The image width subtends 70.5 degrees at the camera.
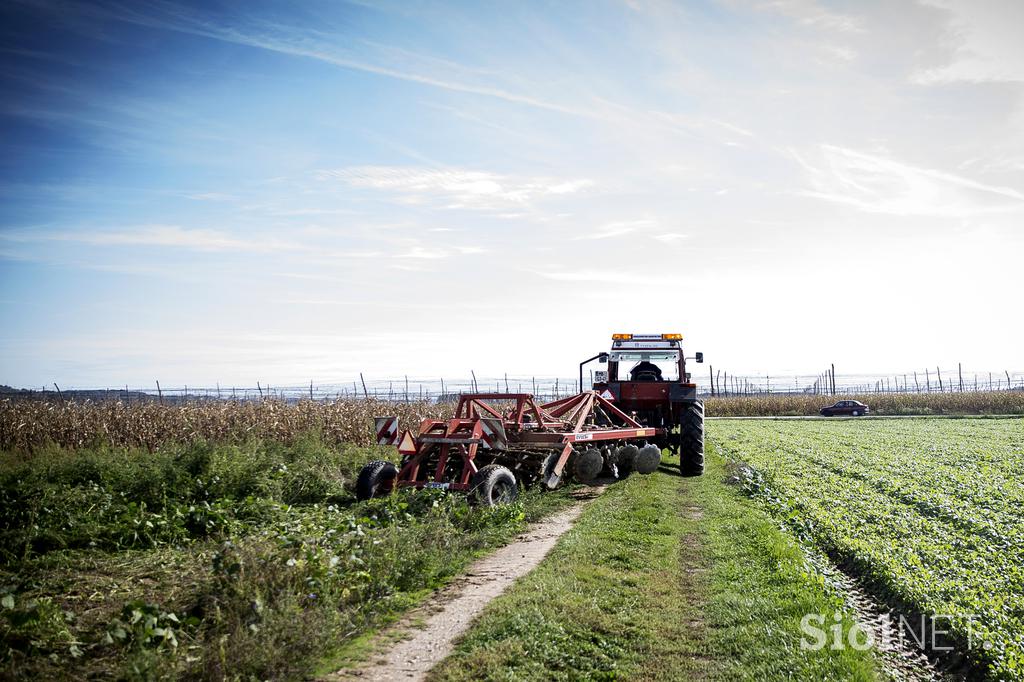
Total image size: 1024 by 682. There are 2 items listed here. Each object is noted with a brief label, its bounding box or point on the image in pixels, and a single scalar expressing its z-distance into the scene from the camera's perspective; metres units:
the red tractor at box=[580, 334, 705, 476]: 14.30
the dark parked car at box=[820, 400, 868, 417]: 52.11
